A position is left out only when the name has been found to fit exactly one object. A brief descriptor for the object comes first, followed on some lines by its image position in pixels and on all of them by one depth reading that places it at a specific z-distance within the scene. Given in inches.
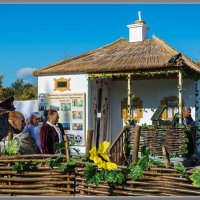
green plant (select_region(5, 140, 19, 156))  294.5
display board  611.4
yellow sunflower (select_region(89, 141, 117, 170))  242.2
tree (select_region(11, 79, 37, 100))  972.9
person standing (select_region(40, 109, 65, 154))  335.9
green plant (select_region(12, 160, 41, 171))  268.0
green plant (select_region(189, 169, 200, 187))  228.2
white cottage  590.6
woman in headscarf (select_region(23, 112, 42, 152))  359.1
